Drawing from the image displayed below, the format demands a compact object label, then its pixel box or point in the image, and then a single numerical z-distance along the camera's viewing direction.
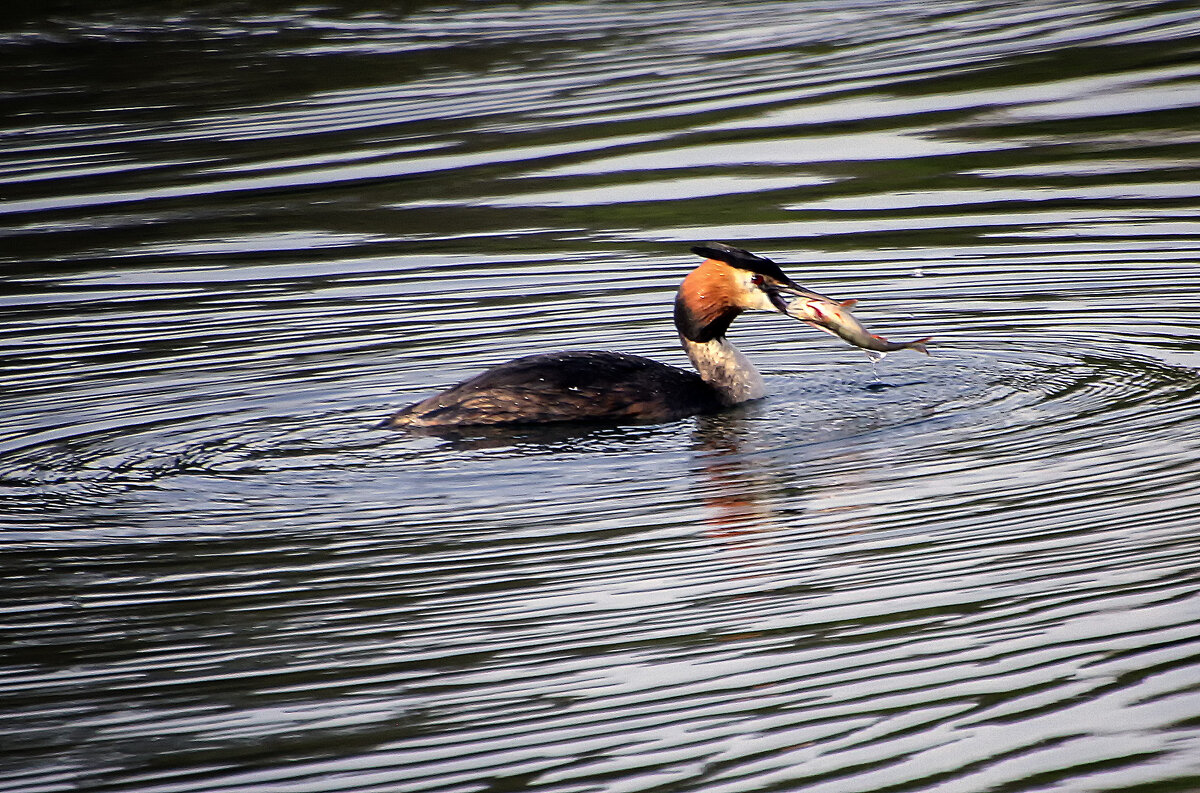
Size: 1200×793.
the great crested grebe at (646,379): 18.59
